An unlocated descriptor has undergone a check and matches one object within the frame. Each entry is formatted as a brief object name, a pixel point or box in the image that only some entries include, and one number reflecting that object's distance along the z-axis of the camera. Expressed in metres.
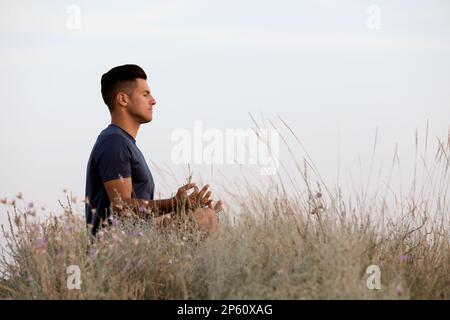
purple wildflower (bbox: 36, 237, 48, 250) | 8.25
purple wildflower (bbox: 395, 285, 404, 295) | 7.65
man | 10.40
